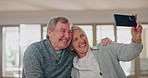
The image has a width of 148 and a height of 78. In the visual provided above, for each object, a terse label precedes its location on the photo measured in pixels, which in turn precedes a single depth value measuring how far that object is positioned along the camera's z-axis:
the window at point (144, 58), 7.62
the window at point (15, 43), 7.85
